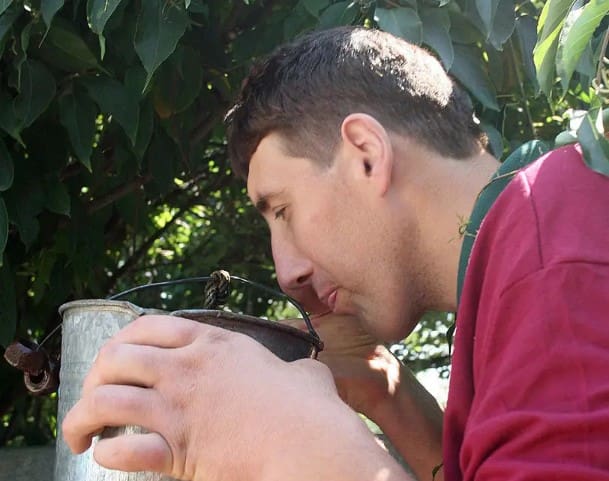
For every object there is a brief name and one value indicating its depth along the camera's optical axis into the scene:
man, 1.02
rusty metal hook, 1.24
